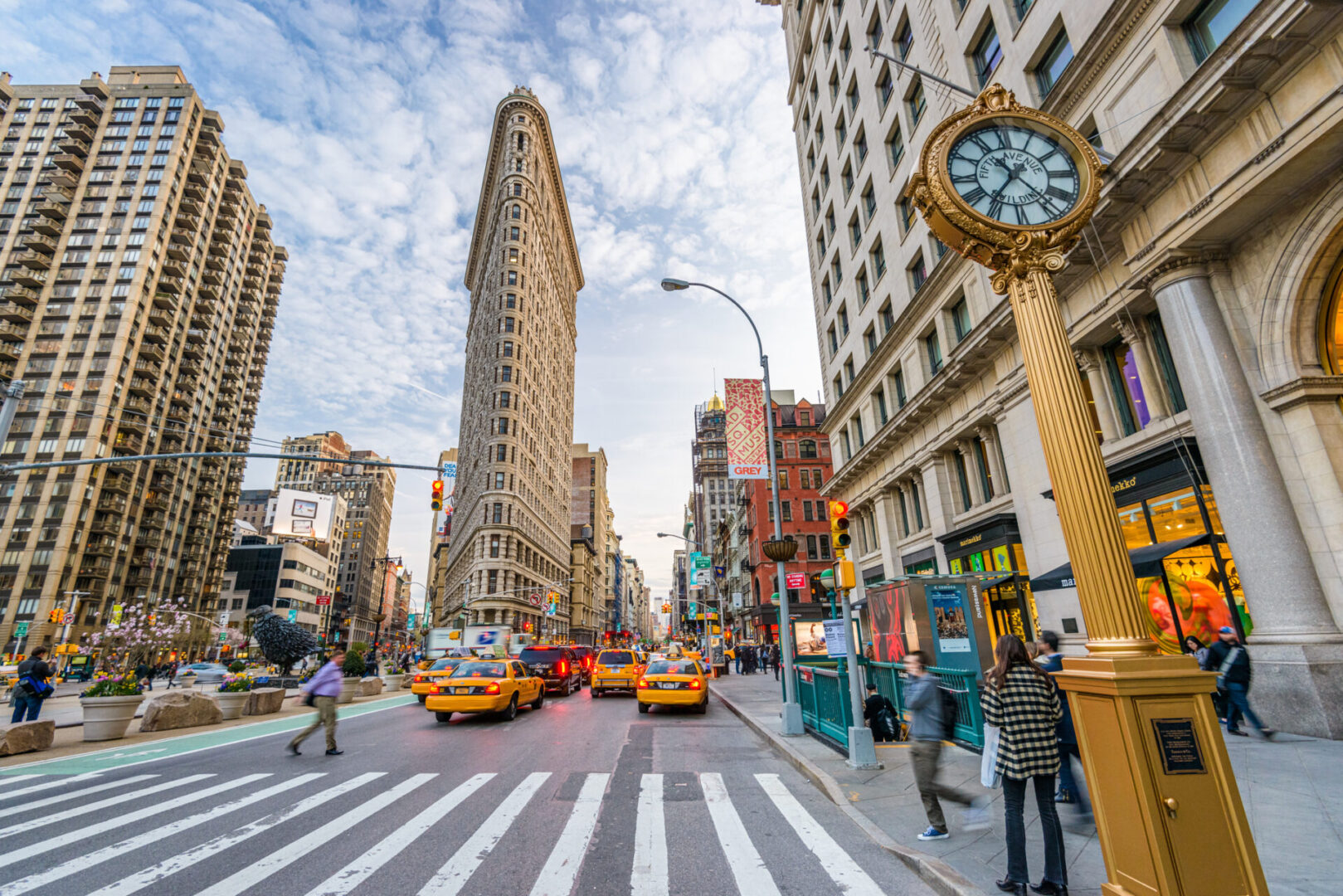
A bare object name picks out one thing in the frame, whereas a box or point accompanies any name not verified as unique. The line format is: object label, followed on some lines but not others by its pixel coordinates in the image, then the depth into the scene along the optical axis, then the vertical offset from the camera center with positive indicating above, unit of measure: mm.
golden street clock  5230 +3918
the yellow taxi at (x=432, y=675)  16281 -638
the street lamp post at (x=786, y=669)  12609 -626
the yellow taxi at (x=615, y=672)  24672 -1081
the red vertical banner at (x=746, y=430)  15648 +5380
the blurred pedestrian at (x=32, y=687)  12742 -442
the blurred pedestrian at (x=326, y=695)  11038 -716
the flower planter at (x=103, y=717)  12602 -1080
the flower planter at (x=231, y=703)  16859 -1196
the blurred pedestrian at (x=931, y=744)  5902 -1056
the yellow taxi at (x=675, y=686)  18172 -1269
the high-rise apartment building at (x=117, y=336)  66125 +39661
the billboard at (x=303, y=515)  93938 +21439
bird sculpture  28062 +762
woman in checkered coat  4555 -876
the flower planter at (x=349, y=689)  23094 -1341
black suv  24828 -711
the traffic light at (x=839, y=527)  10211 +1791
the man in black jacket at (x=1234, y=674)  9328 -765
